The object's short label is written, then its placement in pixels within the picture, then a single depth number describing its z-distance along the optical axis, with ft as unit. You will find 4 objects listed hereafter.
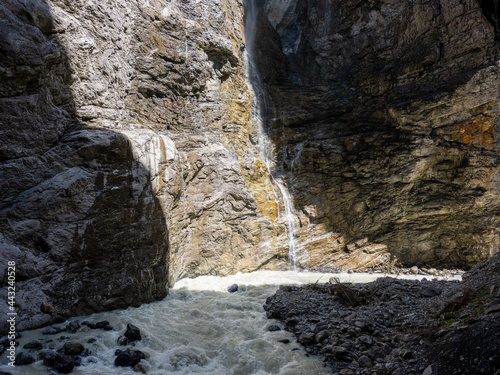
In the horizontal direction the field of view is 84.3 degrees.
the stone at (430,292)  22.80
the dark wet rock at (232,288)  31.68
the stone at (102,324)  19.79
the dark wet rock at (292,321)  21.18
